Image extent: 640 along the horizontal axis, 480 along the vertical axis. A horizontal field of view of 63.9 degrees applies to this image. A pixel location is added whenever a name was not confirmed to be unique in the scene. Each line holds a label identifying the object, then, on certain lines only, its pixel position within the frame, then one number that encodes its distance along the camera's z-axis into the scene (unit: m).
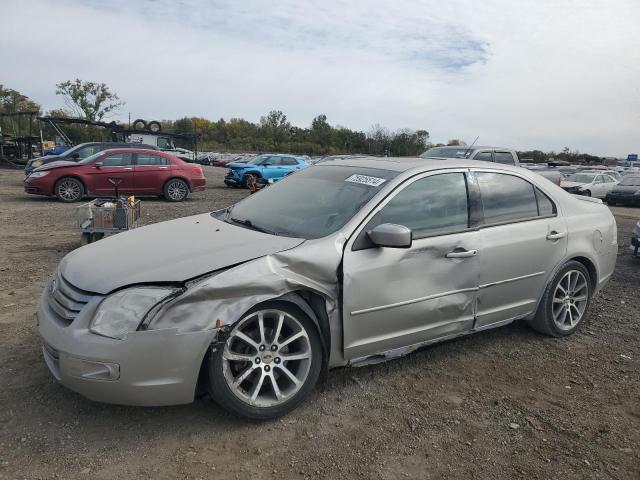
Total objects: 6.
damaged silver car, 2.76
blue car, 20.27
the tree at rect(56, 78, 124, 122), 54.16
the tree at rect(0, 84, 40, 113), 50.81
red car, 13.46
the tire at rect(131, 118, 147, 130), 29.84
